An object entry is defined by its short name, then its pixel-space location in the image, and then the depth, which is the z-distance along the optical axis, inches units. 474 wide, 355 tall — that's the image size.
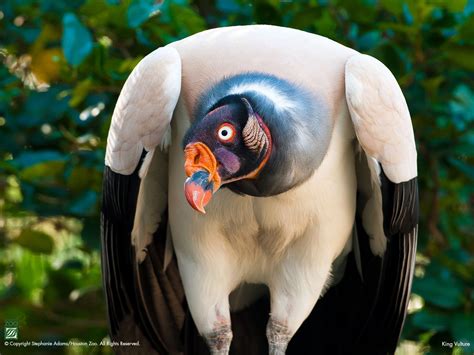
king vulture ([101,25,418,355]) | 232.2
